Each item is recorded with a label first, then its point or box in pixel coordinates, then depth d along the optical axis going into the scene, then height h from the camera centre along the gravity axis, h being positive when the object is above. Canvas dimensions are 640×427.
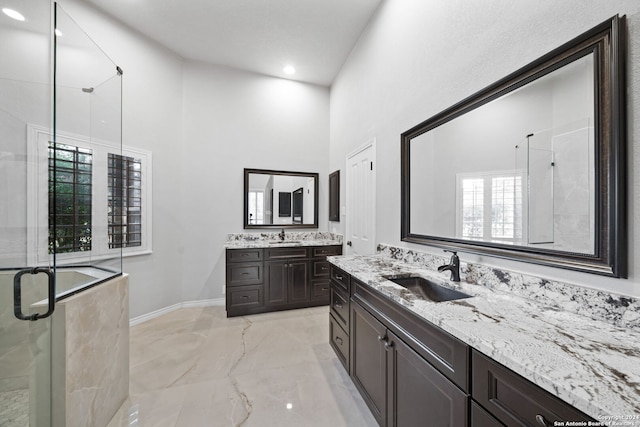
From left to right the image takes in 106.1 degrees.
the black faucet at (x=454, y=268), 1.49 -0.33
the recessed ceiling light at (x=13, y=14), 1.79 +1.53
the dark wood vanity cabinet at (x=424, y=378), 0.67 -0.64
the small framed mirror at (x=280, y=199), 3.79 +0.26
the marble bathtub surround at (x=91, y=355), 1.24 -0.82
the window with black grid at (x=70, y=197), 1.56 +0.12
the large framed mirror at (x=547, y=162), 0.92 +0.26
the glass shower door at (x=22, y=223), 1.24 -0.06
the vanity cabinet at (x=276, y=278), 3.19 -0.88
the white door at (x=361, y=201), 2.76 +0.17
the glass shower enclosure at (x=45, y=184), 1.33 +0.23
